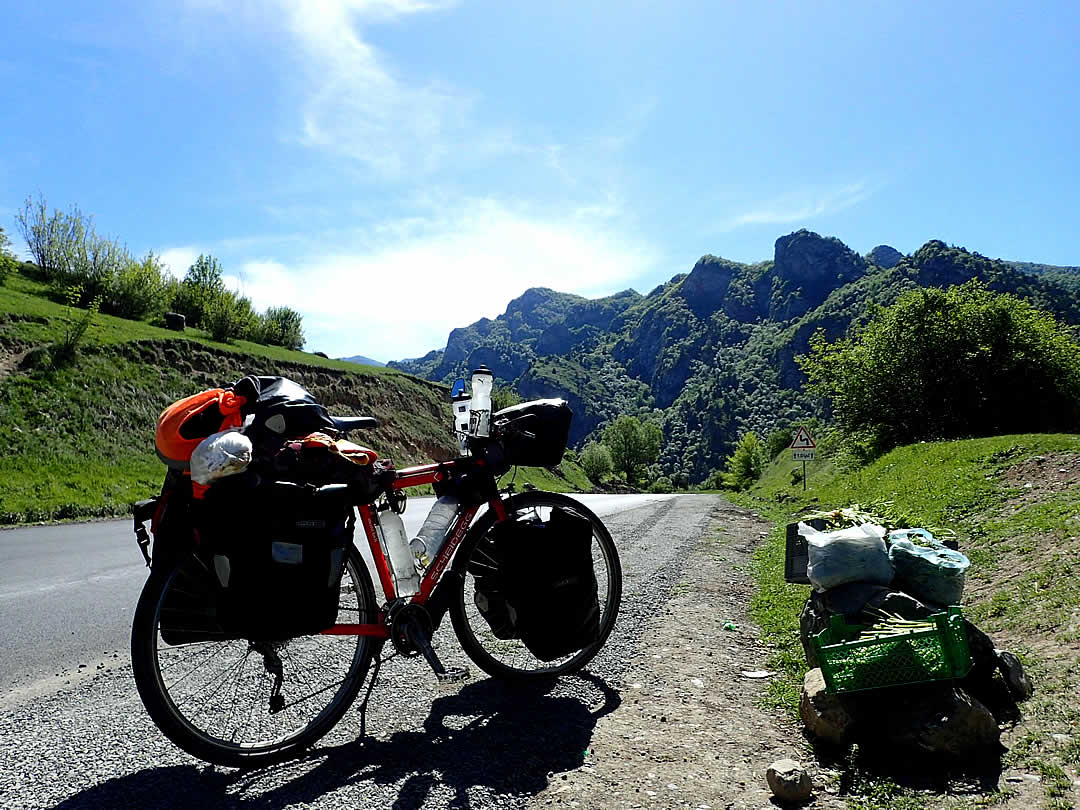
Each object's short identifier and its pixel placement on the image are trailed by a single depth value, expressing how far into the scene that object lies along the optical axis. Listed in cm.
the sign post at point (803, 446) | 2212
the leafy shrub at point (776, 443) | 9902
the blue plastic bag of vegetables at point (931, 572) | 384
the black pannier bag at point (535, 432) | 407
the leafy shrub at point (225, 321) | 4172
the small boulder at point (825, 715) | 323
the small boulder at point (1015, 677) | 333
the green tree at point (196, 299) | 4847
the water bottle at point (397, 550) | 361
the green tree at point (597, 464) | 8800
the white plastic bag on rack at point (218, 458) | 283
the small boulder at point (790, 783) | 282
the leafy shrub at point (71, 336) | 2480
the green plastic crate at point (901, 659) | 307
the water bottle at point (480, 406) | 406
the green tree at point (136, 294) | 4194
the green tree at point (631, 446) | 9525
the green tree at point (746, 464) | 7775
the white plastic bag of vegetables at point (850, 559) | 390
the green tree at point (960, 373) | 2230
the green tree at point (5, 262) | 3719
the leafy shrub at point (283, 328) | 5758
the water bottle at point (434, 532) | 370
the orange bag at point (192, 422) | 300
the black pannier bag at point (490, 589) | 397
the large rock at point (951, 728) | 294
